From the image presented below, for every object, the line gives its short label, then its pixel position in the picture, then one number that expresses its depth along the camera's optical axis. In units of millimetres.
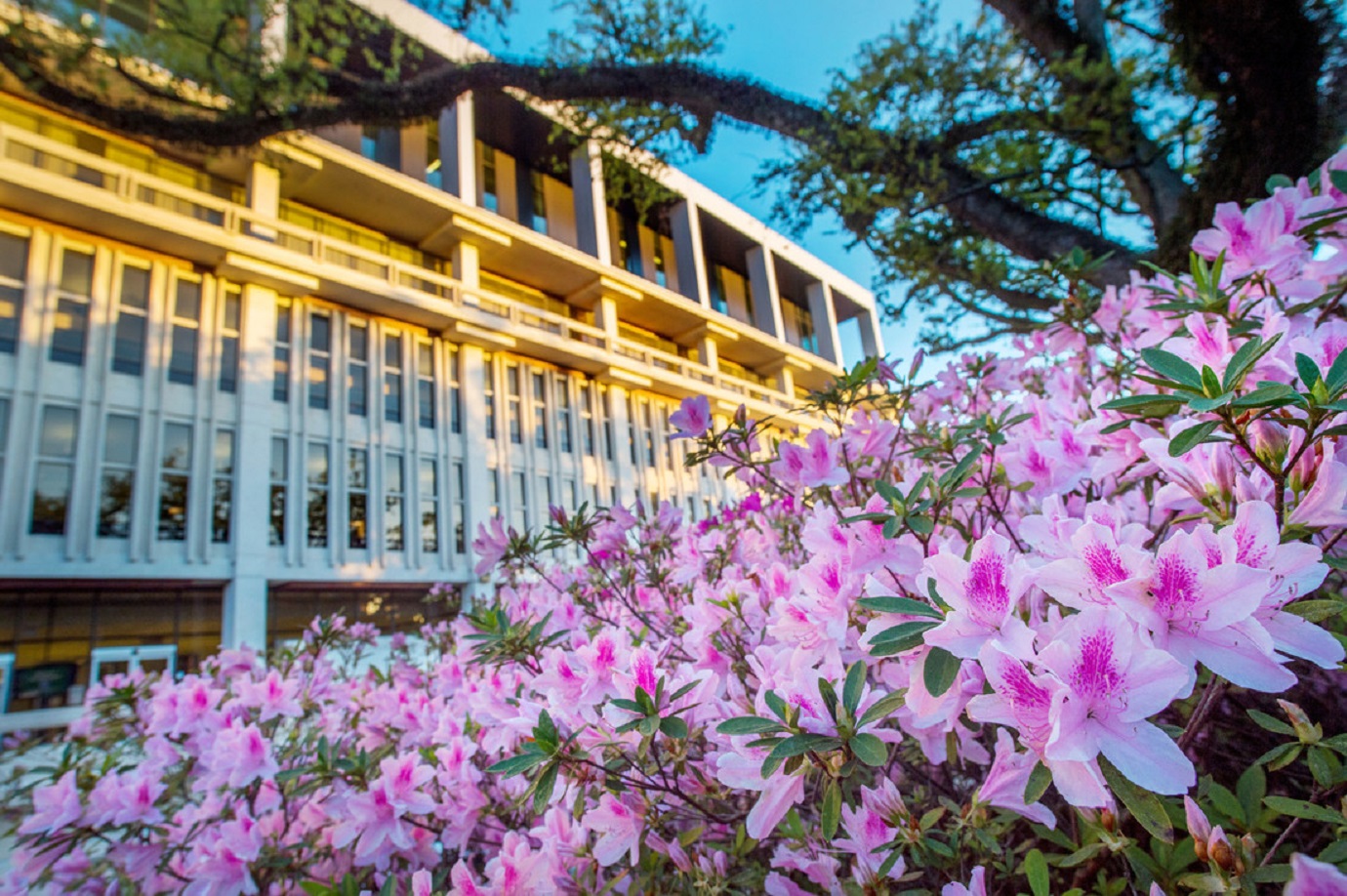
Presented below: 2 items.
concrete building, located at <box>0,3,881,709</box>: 10148
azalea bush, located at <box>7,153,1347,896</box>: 478
